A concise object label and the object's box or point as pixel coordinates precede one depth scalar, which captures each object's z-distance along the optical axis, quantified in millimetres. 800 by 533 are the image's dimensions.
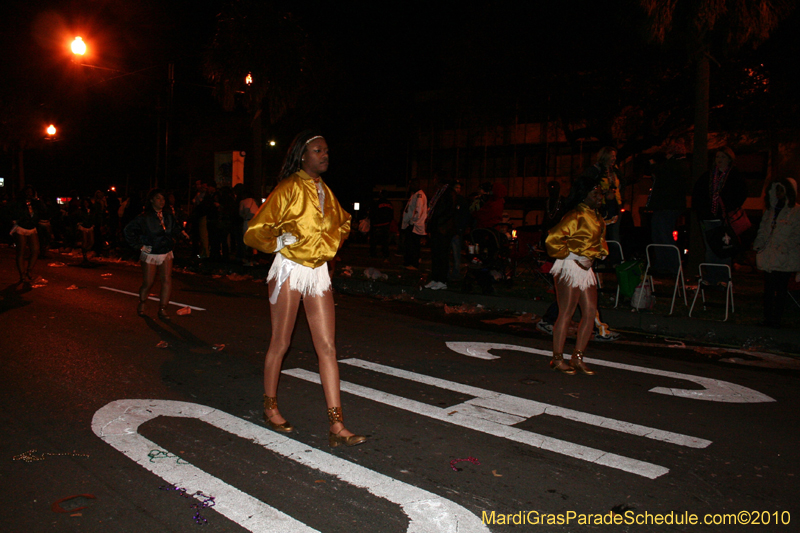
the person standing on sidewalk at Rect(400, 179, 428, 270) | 13438
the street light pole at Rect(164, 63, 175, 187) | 21492
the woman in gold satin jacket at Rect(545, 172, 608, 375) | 5996
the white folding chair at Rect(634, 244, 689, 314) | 8969
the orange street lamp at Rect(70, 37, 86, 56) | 17891
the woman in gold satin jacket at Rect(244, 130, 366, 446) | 4199
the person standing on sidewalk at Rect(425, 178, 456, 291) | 11859
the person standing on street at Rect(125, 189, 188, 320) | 9148
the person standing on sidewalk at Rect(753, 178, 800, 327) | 8016
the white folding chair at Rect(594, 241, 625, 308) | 9470
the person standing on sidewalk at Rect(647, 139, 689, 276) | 10570
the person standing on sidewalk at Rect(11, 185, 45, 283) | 12570
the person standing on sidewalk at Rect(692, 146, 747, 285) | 9250
